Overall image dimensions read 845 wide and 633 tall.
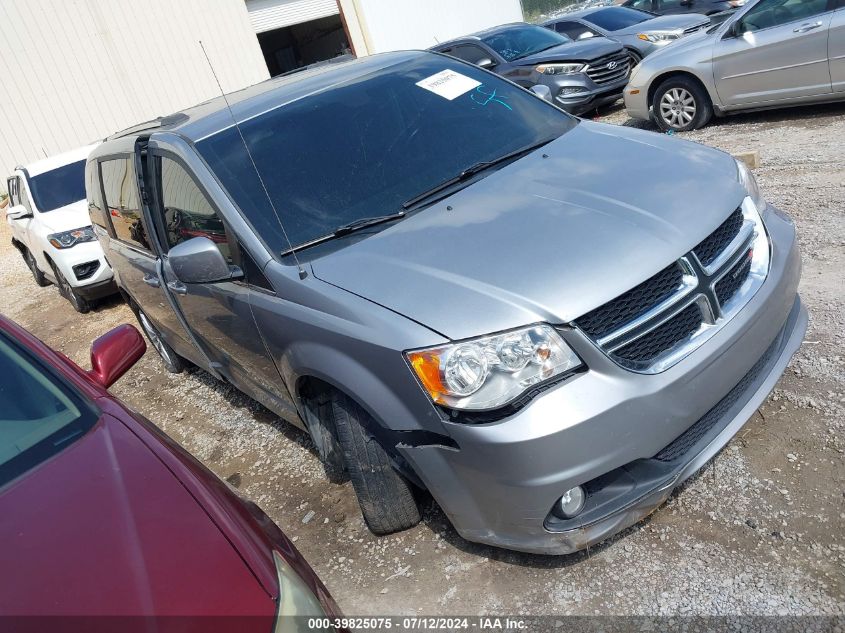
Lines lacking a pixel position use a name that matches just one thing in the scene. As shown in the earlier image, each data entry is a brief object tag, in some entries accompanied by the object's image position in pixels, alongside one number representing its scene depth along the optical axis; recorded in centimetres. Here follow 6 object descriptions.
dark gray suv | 998
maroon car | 164
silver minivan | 224
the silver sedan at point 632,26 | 1143
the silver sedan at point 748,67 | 687
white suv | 789
